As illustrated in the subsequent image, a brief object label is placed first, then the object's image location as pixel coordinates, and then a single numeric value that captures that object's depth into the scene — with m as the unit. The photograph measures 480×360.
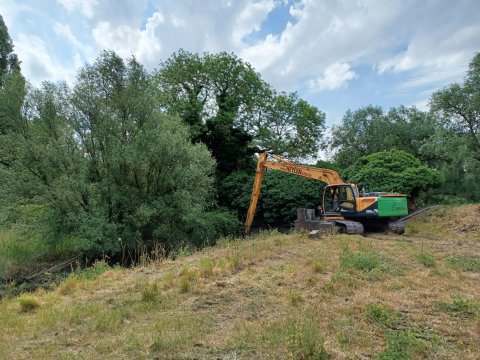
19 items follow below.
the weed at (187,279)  6.24
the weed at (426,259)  7.78
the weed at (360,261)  7.30
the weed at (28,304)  5.87
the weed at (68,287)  6.94
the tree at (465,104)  18.00
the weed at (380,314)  4.47
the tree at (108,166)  12.98
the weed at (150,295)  5.63
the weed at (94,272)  8.47
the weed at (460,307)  4.75
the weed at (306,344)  3.55
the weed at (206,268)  7.12
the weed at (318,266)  7.21
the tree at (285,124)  24.74
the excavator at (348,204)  13.59
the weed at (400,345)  3.52
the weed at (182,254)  10.45
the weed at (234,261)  7.75
